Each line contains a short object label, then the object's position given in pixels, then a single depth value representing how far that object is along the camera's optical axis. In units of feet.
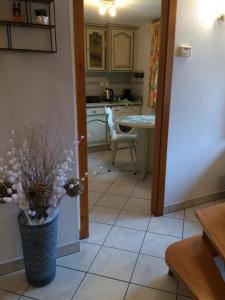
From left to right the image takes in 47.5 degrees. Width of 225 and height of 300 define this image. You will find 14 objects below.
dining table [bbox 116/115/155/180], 10.85
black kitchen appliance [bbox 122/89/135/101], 16.98
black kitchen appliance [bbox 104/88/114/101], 16.13
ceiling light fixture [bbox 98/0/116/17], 10.55
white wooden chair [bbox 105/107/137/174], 12.12
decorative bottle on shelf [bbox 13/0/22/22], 4.67
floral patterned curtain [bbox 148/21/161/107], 13.60
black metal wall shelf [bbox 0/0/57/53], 4.73
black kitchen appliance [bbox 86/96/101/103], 15.40
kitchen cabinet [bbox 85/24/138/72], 14.84
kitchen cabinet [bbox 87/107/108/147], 14.70
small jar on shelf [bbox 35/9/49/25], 4.82
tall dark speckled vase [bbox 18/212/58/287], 5.11
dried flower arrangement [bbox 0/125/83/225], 4.75
